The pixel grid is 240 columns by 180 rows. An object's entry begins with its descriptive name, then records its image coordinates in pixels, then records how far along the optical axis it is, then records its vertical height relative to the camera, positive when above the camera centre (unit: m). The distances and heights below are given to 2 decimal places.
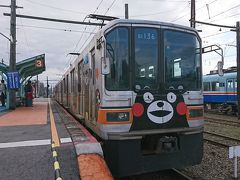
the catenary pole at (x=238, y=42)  10.92 +2.90
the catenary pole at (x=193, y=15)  11.27 +4.94
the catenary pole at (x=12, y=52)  10.75 +2.41
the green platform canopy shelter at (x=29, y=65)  11.69 +1.78
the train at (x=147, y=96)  3.21 -0.09
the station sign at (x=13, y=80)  10.42 +0.68
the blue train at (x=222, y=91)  13.36 -0.06
